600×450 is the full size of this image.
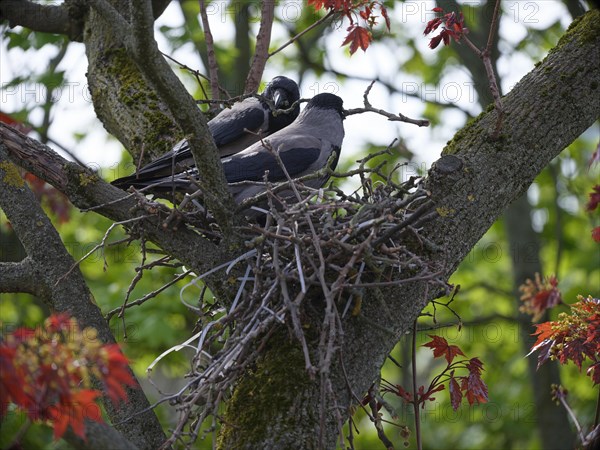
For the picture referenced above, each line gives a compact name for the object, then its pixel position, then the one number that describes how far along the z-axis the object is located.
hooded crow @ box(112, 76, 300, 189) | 8.95
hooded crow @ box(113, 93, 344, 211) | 9.06
